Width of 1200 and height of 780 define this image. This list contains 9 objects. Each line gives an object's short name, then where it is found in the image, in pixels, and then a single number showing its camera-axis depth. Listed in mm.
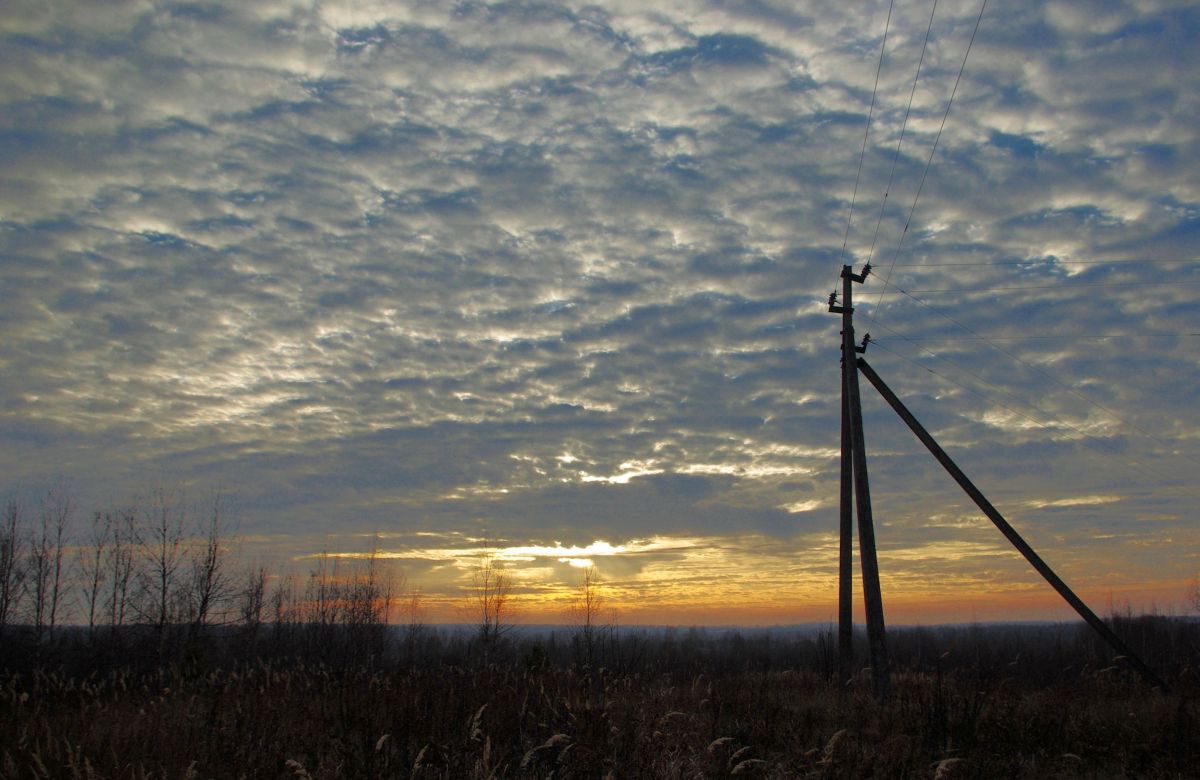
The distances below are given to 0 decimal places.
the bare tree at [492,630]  36719
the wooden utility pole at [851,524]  14812
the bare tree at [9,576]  56906
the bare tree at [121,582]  60375
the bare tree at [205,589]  47000
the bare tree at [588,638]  23916
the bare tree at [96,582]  63344
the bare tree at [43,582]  60125
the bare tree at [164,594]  48791
